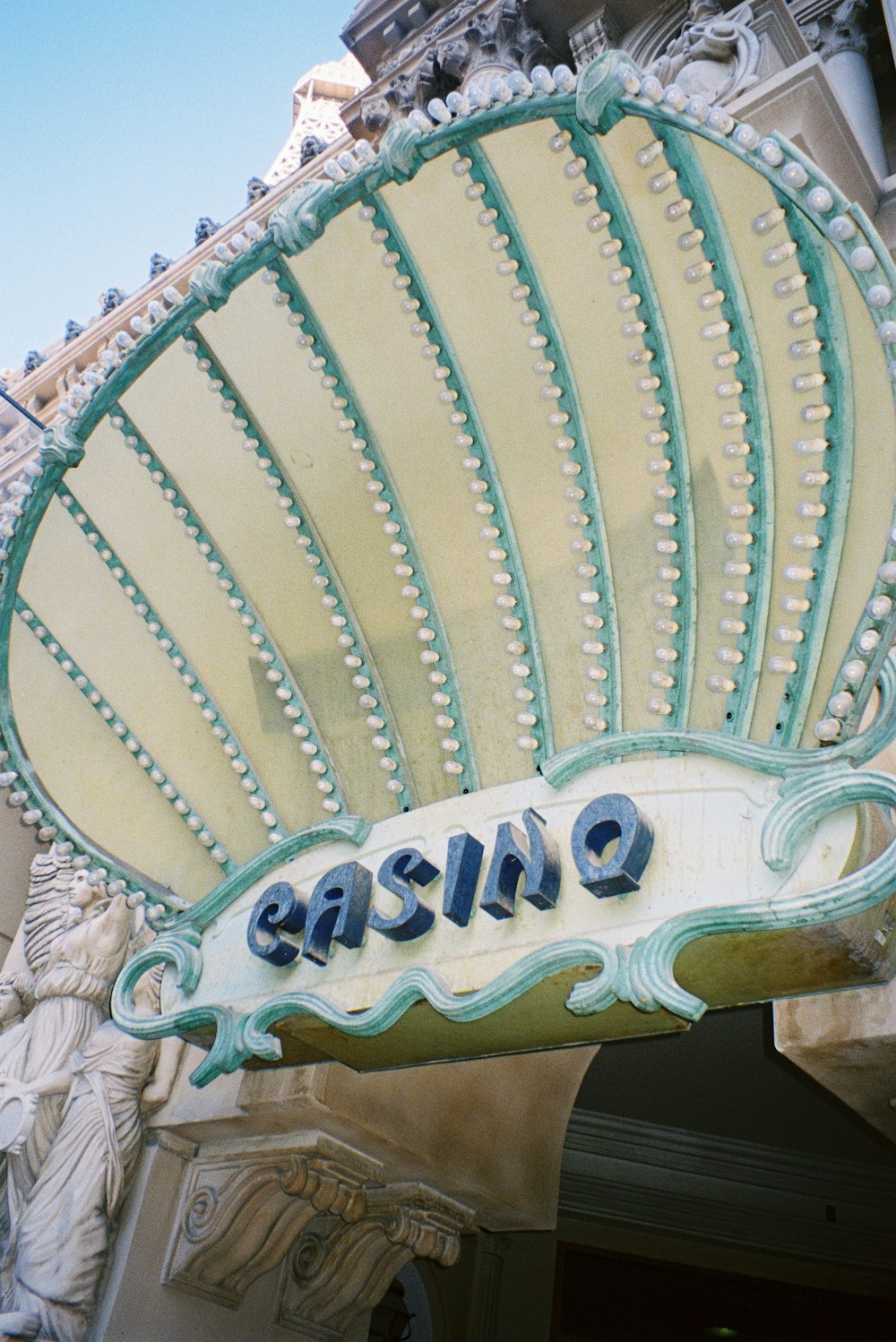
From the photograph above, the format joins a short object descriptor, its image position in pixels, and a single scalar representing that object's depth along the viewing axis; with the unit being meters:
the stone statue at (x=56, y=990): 3.71
